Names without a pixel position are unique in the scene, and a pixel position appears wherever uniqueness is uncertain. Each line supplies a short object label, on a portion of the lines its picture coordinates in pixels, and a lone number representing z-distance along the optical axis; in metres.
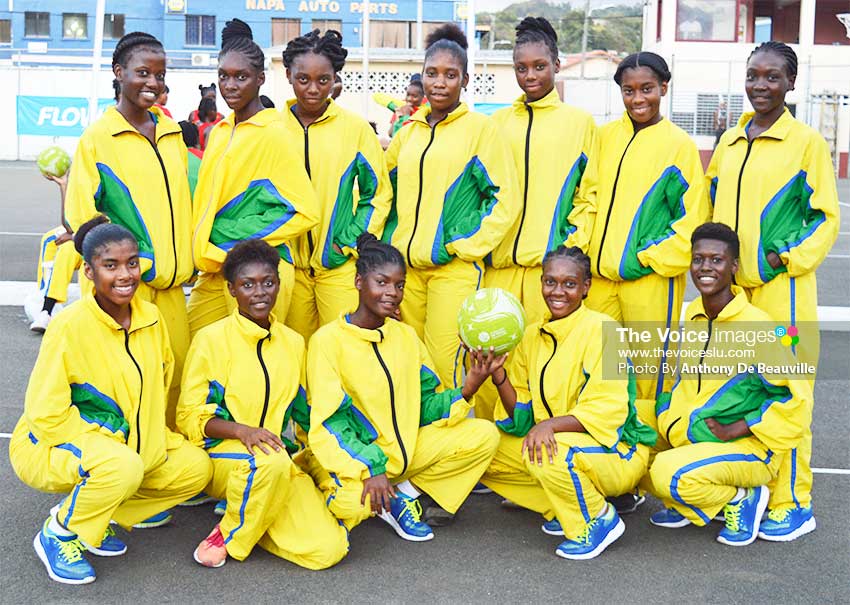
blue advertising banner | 28.66
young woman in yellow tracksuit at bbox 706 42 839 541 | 4.67
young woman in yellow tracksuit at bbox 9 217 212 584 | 4.05
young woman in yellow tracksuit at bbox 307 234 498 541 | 4.44
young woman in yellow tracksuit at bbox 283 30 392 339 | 5.13
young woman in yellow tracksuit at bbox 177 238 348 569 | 4.24
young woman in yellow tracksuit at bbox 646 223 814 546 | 4.47
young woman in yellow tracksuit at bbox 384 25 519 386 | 5.04
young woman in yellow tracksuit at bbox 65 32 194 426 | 4.66
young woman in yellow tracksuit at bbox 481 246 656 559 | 4.41
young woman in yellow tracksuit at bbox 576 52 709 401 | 5.02
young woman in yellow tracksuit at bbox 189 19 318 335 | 4.85
